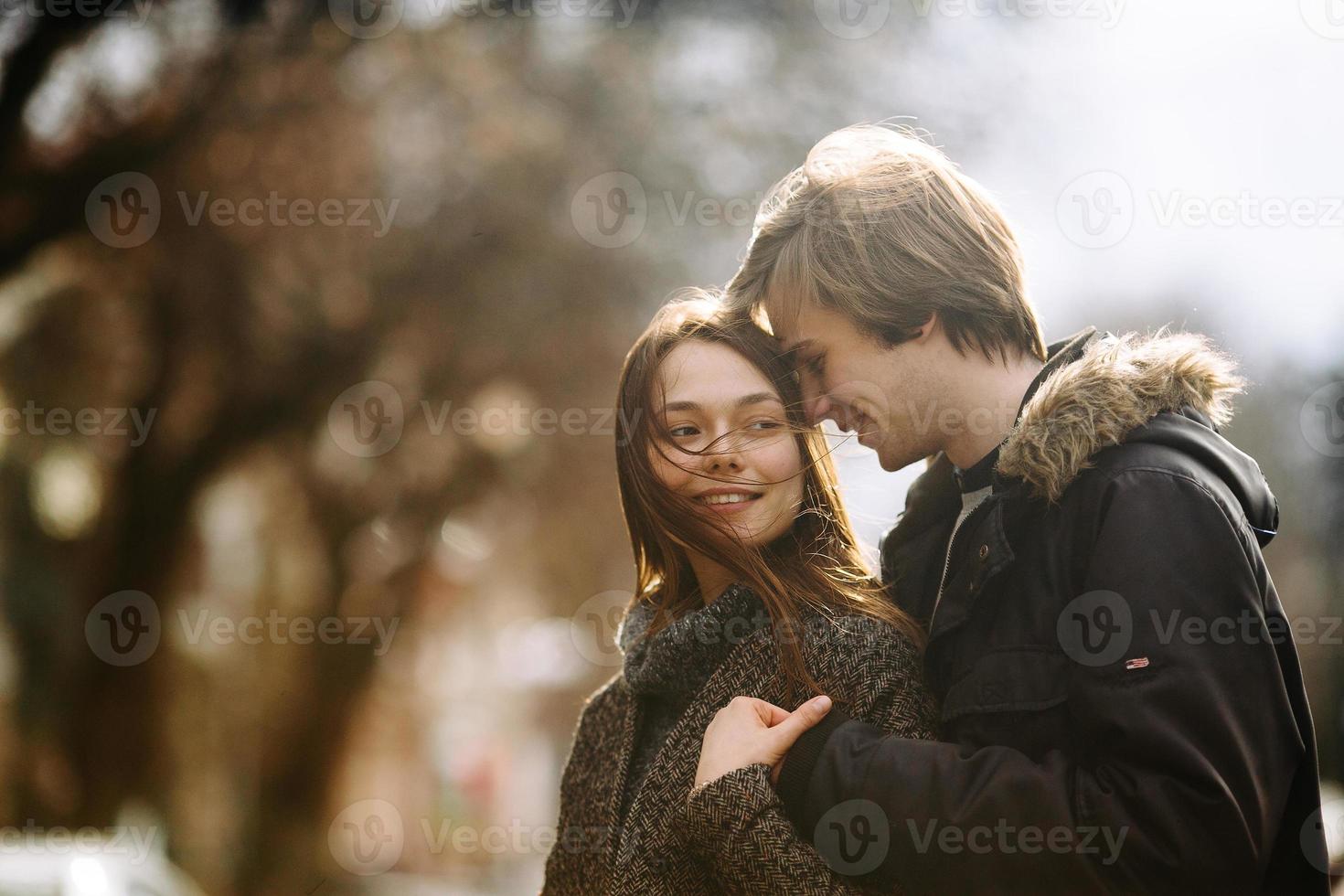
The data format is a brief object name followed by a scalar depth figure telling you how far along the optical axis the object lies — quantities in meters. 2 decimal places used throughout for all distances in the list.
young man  2.18
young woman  2.76
